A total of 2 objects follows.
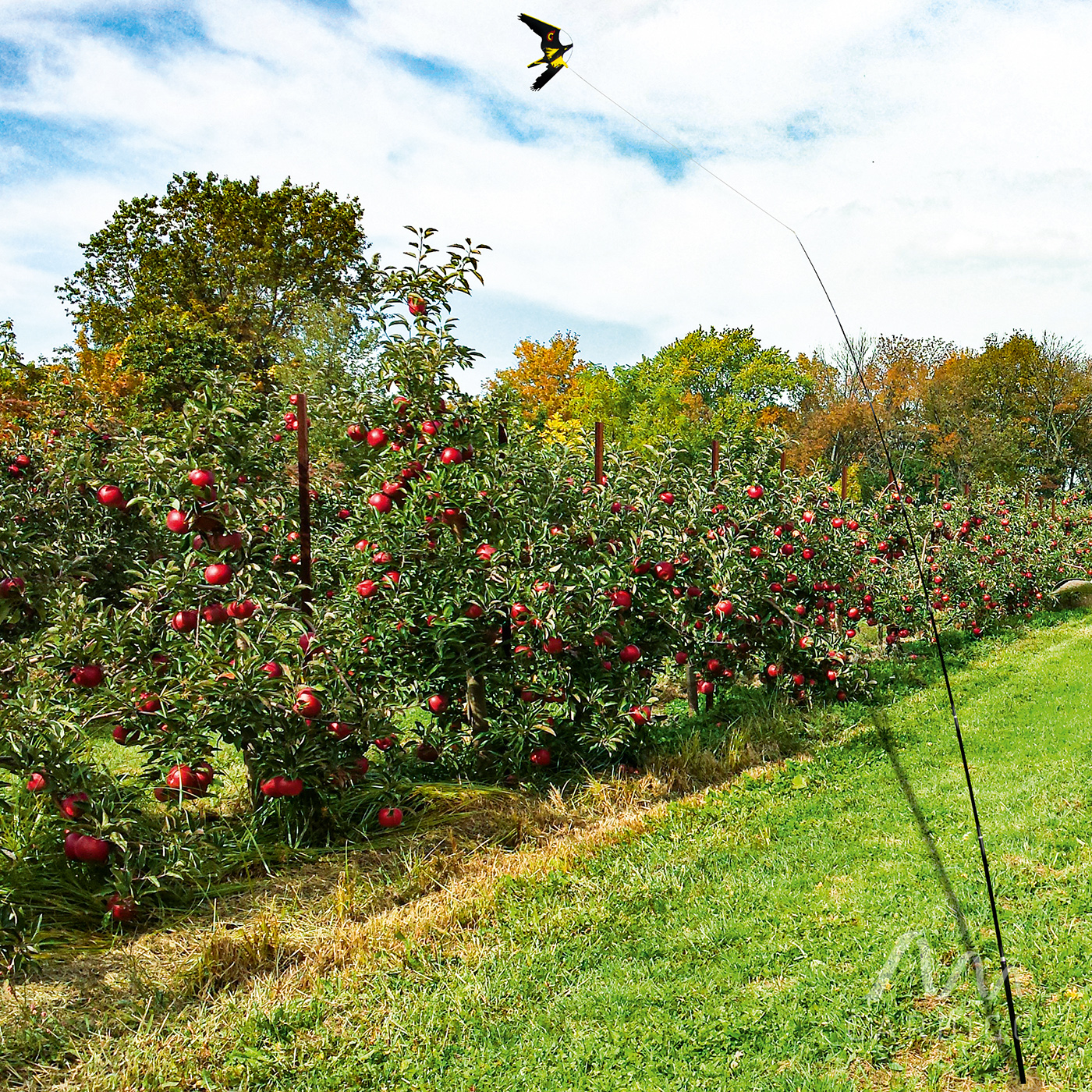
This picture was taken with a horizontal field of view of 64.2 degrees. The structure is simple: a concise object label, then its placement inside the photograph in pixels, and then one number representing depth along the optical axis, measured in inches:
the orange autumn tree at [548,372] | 1194.6
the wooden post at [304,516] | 162.1
